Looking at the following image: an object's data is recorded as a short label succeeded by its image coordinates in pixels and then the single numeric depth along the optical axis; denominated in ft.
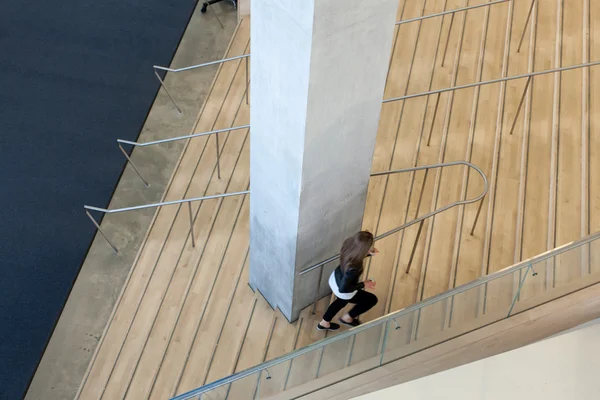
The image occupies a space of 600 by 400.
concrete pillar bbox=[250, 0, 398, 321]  10.98
